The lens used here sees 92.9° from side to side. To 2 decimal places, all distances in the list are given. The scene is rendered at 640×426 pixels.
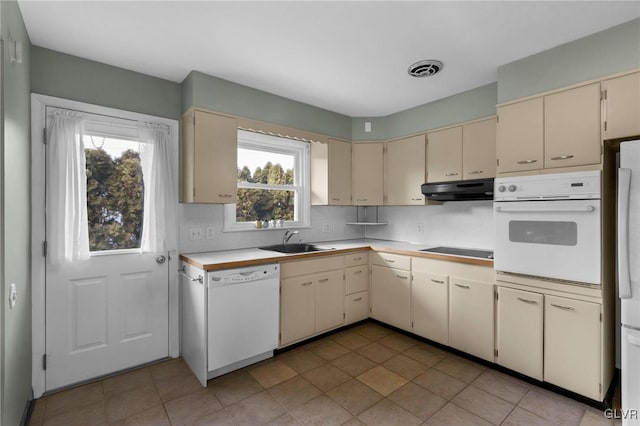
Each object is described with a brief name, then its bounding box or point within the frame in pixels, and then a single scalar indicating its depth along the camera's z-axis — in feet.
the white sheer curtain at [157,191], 8.35
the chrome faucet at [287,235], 11.08
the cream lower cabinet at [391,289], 10.06
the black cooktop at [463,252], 9.16
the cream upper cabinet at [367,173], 12.21
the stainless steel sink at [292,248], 10.55
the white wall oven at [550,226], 6.48
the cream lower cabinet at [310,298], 9.03
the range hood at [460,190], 8.71
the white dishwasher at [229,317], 7.49
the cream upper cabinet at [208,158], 8.39
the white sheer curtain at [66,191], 7.06
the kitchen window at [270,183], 10.46
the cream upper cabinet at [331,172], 11.76
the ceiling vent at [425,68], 7.91
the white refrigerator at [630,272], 5.53
